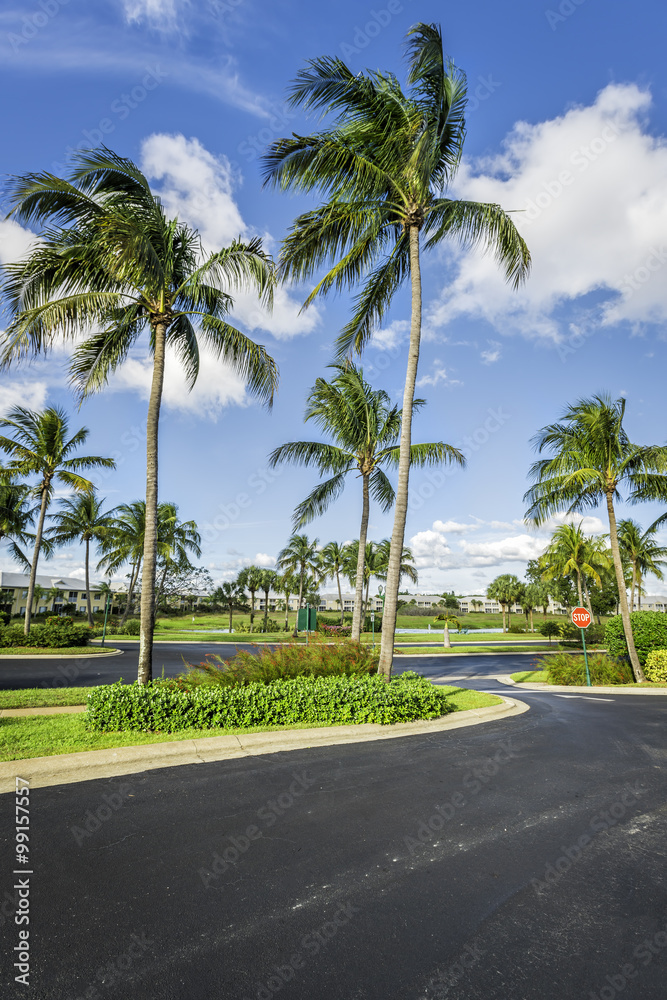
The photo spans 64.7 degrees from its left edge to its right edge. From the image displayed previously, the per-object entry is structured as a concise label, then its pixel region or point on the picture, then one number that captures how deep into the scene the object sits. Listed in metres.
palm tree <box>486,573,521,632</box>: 71.06
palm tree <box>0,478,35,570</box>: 32.91
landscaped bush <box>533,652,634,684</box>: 18.19
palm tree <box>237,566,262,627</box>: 60.53
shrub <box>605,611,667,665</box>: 19.09
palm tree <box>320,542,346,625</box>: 56.69
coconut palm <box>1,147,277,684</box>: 9.42
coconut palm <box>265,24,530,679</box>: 10.55
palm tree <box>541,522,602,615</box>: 38.84
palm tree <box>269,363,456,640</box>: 17.42
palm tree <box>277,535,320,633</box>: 52.47
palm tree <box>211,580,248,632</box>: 58.50
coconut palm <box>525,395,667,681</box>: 18.39
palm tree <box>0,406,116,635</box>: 23.64
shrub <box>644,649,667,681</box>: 17.80
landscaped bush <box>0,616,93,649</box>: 23.08
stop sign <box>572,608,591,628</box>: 16.91
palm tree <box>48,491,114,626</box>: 41.19
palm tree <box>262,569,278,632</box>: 61.25
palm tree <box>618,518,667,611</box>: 38.69
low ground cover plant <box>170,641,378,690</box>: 9.48
